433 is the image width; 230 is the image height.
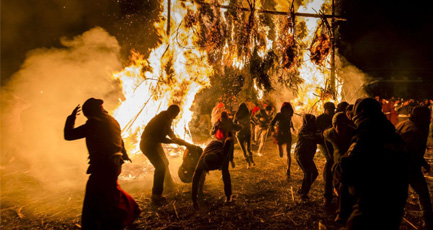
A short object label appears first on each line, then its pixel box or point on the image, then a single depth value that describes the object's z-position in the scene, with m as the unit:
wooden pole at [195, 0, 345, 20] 7.27
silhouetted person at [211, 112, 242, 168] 5.91
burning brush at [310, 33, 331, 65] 8.24
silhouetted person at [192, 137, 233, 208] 3.77
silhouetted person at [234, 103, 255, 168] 7.32
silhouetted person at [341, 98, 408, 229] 2.01
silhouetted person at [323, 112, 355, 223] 3.26
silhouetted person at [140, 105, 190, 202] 4.56
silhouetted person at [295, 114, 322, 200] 4.25
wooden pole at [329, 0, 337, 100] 8.39
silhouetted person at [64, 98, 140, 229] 2.61
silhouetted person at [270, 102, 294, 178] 6.41
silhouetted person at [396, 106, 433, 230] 3.30
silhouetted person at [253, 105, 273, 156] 8.68
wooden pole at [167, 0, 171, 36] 6.61
